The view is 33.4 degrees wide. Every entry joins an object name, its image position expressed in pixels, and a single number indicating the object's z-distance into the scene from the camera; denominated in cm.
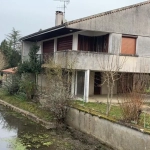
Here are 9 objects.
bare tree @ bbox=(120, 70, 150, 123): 1180
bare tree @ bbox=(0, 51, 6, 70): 5365
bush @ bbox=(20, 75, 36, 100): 2320
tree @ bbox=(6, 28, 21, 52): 7342
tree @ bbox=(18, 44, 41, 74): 2433
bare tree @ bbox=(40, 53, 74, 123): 1586
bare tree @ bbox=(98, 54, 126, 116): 1945
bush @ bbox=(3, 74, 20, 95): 2603
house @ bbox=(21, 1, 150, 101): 1922
